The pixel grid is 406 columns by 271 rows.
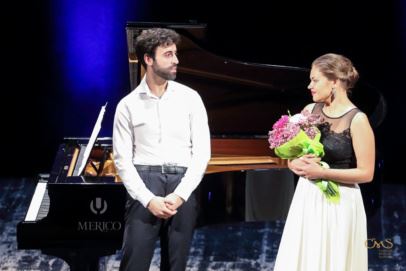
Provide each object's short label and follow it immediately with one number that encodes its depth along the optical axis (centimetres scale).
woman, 793
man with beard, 828
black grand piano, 909
